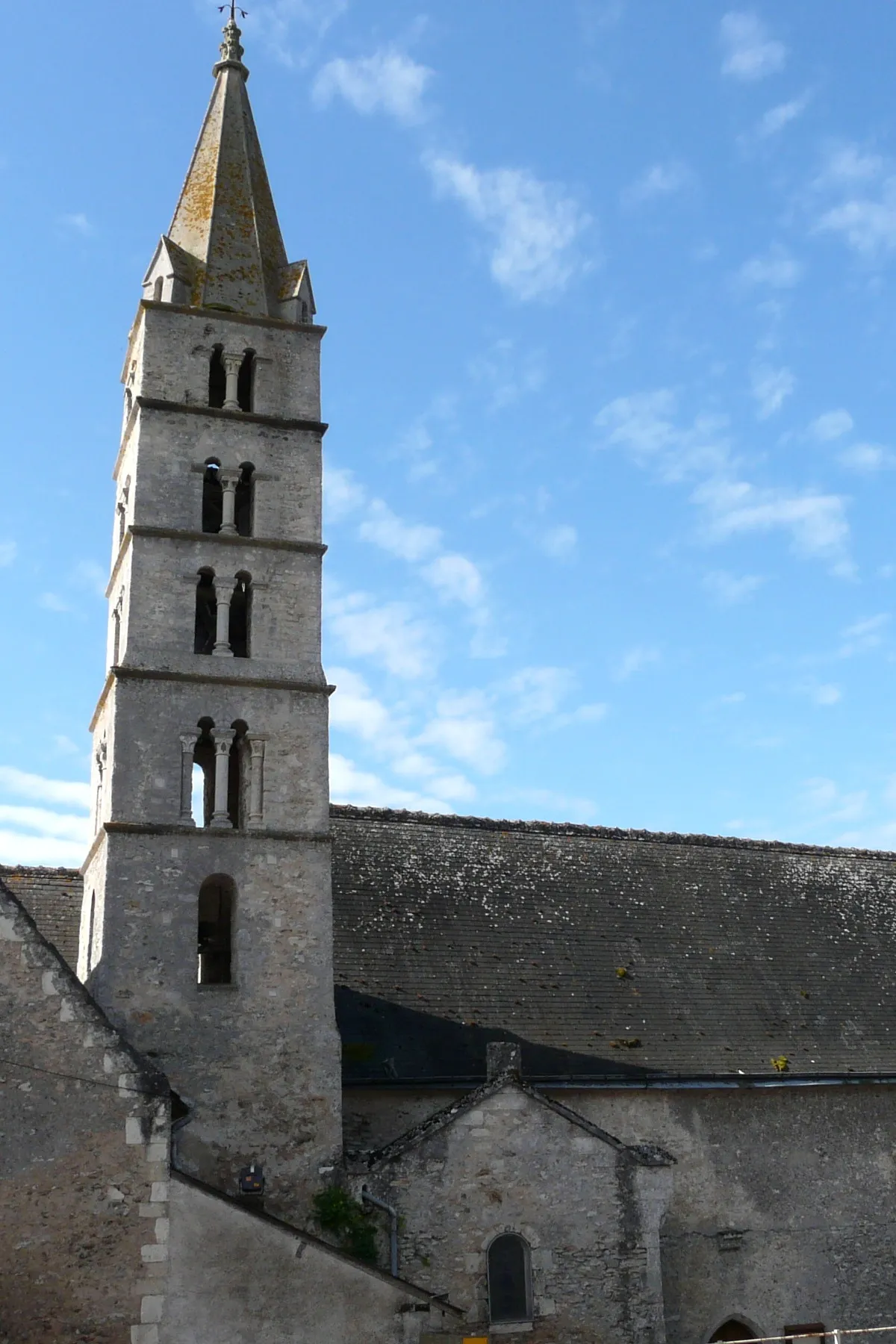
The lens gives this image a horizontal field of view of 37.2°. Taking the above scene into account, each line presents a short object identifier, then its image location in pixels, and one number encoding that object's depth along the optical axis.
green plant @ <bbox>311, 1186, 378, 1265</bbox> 16.77
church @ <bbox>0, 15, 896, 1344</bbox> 15.05
